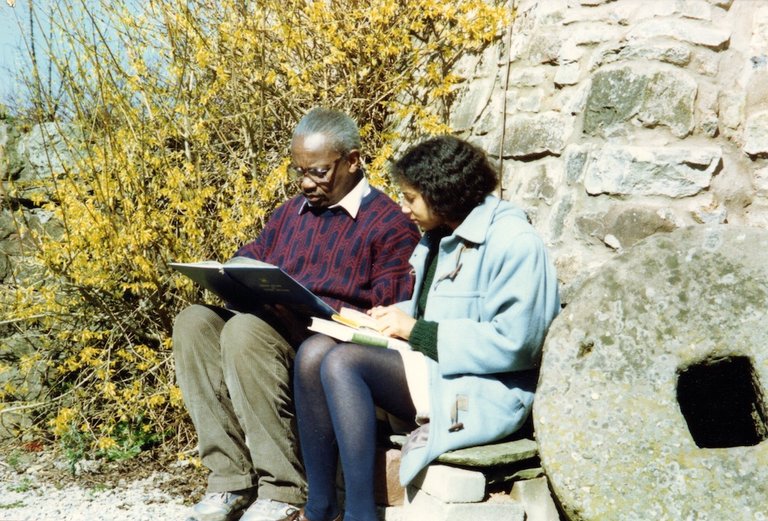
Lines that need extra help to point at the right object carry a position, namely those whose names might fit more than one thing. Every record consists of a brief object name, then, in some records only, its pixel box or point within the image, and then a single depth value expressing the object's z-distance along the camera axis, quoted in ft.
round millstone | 6.99
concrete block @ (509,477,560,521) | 8.13
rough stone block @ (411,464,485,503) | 7.82
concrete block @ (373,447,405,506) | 8.78
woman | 8.05
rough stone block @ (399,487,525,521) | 7.82
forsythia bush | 12.62
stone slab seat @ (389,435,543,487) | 7.80
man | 9.00
